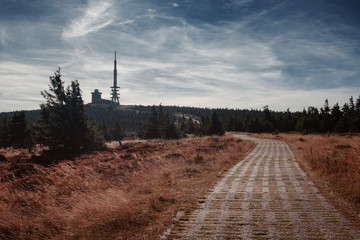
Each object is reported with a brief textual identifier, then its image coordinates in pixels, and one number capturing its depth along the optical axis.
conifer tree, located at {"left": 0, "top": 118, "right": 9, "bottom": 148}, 46.67
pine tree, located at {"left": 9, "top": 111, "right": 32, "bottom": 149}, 39.50
